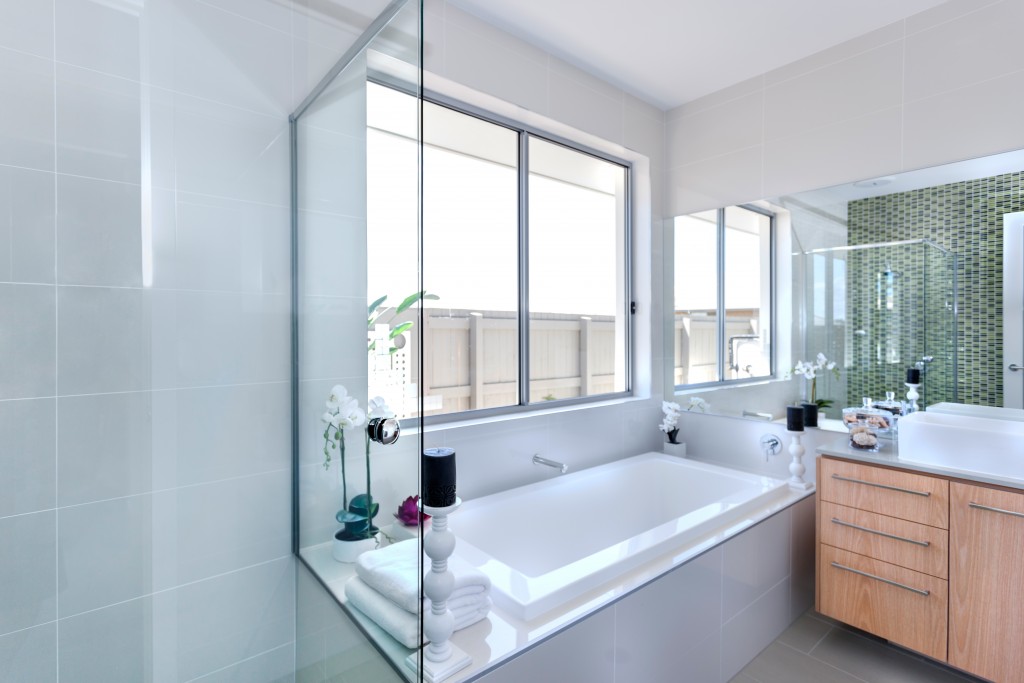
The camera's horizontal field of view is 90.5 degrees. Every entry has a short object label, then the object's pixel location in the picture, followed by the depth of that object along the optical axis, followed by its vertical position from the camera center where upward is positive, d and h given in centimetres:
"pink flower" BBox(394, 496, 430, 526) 114 -39
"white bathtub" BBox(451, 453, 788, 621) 156 -75
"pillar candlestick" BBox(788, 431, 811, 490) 249 -63
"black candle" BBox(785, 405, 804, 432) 251 -40
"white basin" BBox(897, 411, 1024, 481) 182 -40
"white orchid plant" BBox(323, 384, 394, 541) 118 -26
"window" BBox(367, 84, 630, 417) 255 +40
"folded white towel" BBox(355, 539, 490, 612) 117 -54
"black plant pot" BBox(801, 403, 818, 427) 262 -39
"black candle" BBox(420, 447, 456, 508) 118 -32
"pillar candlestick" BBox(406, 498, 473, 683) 123 -63
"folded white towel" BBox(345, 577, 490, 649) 118 -64
